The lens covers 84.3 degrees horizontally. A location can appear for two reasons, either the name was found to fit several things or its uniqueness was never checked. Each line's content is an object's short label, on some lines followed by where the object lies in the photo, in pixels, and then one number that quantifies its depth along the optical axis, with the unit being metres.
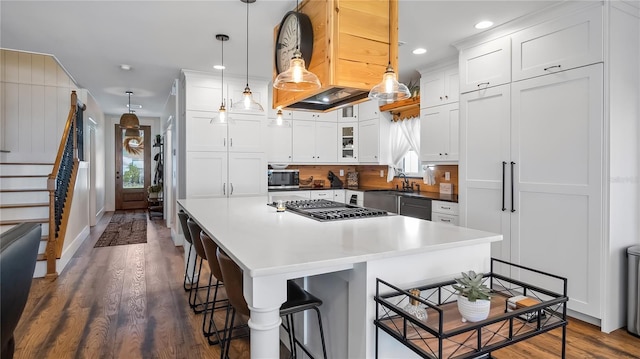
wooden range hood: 2.24
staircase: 4.06
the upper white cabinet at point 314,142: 5.70
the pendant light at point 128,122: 6.50
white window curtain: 5.10
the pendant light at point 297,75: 2.00
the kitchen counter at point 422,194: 4.10
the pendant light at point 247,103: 2.96
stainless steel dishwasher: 4.14
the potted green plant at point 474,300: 1.33
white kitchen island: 1.31
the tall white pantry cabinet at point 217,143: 4.67
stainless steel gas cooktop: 2.30
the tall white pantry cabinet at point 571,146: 2.55
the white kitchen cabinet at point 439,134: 4.10
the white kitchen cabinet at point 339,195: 5.70
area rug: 5.70
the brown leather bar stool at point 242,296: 1.57
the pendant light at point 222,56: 3.45
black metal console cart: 1.26
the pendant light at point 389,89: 2.07
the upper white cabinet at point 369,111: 5.50
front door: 9.34
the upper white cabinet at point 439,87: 4.10
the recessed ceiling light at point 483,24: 3.09
